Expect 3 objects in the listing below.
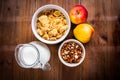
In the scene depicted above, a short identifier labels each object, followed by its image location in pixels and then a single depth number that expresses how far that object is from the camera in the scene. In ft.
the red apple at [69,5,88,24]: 2.86
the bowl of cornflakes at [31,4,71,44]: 2.82
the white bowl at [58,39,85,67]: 2.89
